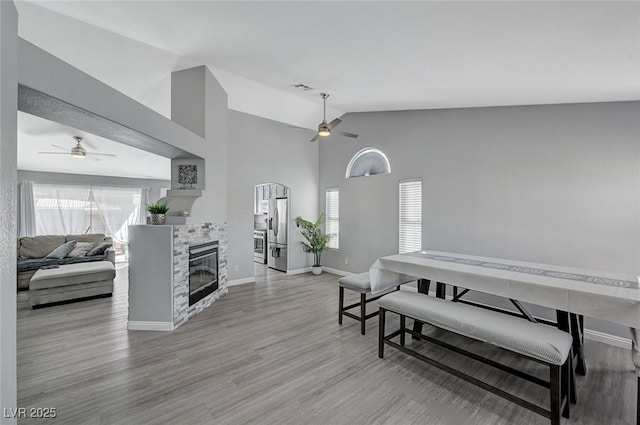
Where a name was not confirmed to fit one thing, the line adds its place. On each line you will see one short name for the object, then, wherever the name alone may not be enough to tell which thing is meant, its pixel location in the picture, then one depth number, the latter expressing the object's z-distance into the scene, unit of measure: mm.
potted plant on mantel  3482
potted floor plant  6129
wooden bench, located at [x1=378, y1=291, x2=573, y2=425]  1795
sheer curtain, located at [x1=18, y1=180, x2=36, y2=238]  6383
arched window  5345
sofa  4827
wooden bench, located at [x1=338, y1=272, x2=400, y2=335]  3260
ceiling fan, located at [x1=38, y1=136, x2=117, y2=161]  4859
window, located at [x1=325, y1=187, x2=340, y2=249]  6270
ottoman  4047
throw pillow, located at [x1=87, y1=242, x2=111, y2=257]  5469
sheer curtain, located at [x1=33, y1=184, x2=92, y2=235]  6691
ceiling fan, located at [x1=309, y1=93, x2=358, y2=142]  3959
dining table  1845
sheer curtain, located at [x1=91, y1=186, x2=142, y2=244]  7609
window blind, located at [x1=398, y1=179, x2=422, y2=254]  4750
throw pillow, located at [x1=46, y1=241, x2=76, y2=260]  5211
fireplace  3805
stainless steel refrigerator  6395
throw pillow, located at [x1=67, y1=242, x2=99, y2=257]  5367
